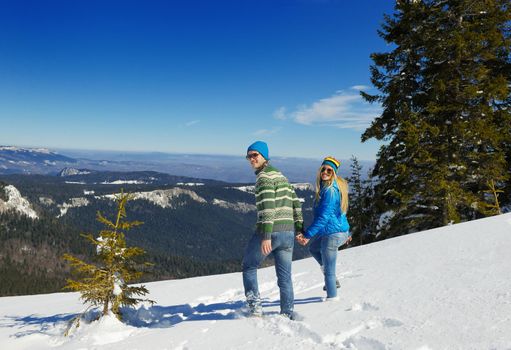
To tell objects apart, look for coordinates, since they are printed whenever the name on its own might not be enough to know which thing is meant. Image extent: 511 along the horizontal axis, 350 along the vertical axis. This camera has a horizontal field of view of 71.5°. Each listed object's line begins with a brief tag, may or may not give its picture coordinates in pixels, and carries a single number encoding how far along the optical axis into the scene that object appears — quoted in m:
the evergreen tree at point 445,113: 13.86
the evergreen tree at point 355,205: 19.52
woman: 5.22
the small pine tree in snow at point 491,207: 13.56
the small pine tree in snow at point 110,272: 6.13
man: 4.55
